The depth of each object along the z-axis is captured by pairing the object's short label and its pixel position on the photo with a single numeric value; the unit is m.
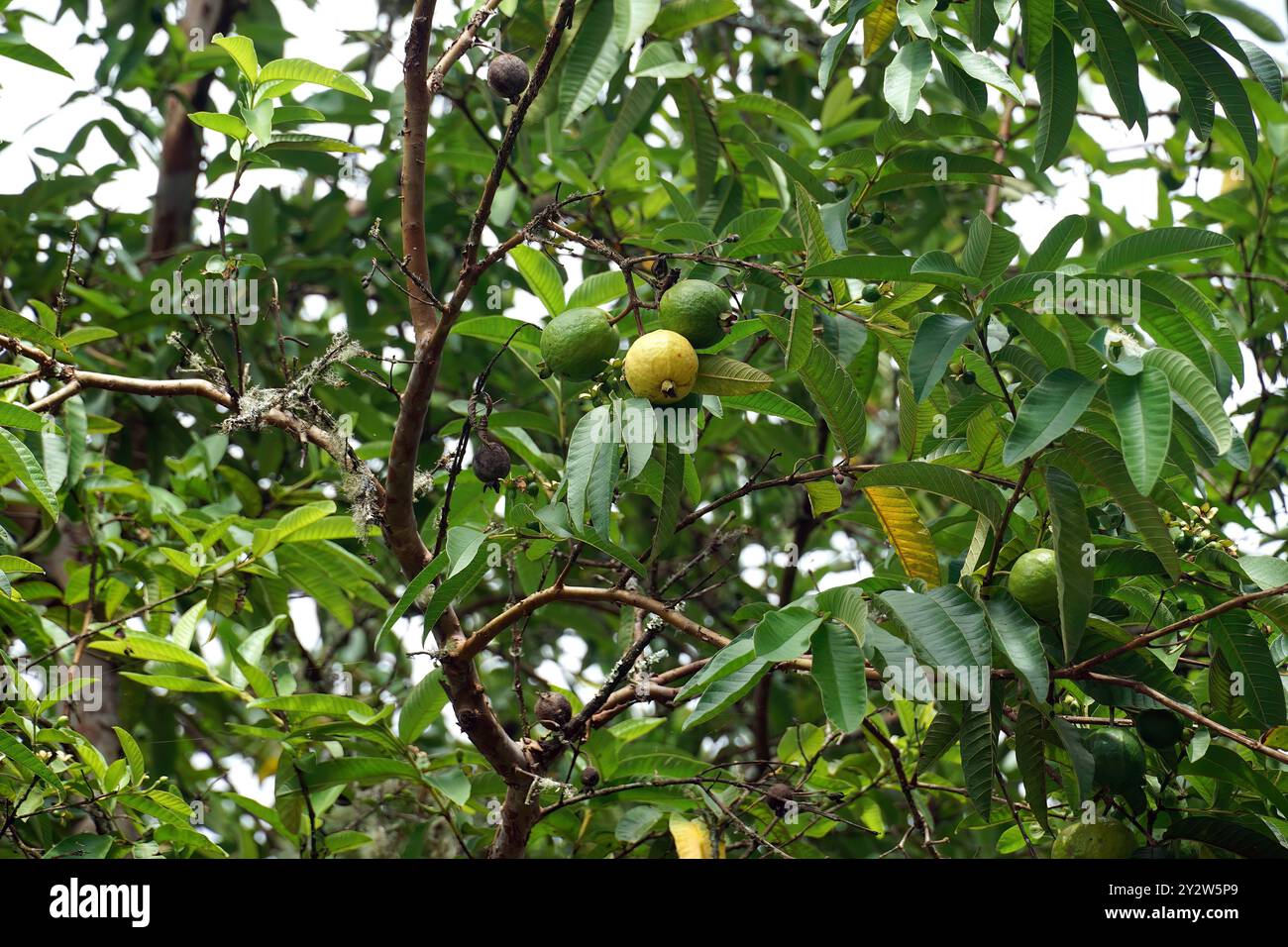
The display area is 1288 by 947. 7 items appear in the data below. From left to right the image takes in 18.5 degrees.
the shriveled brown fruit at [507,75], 2.99
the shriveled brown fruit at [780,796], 3.15
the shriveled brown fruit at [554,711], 3.05
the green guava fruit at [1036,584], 2.89
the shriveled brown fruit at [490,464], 3.02
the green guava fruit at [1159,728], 2.90
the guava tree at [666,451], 2.87
